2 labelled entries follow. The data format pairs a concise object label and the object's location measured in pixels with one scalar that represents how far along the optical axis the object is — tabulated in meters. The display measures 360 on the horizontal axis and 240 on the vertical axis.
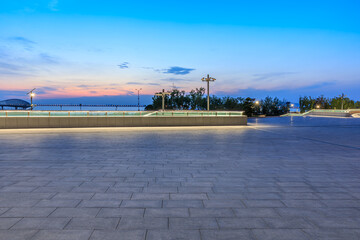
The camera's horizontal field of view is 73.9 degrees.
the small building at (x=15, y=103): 160.00
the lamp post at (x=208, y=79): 25.87
